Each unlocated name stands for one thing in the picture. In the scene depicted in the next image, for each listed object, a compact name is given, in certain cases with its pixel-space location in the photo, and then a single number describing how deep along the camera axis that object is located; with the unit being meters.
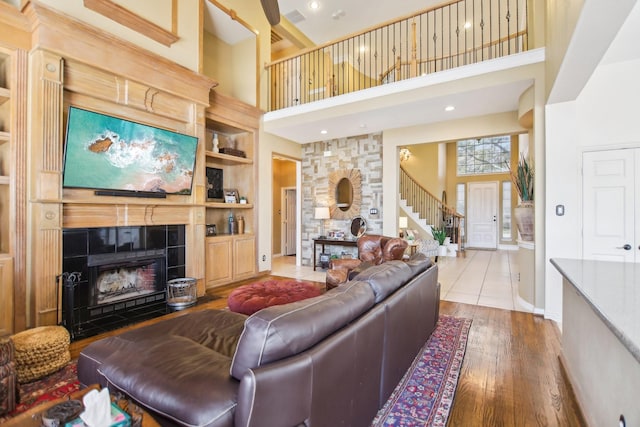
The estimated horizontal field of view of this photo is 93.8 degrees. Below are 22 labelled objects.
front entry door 9.85
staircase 8.51
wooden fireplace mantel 2.90
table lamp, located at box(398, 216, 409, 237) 7.27
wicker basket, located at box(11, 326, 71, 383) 2.14
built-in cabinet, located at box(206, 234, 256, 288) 4.86
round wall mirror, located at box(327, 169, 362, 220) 6.29
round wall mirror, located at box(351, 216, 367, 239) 6.21
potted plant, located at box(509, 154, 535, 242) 3.73
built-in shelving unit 4.95
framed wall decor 5.34
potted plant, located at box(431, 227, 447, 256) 8.04
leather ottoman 2.76
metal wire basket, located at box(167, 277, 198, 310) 3.96
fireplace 3.47
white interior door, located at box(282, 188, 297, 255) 8.72
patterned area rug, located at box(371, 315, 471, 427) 1.80
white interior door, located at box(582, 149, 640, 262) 3.29
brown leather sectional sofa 1.07
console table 5.97
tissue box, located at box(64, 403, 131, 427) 0.93
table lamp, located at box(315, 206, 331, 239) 6.41
